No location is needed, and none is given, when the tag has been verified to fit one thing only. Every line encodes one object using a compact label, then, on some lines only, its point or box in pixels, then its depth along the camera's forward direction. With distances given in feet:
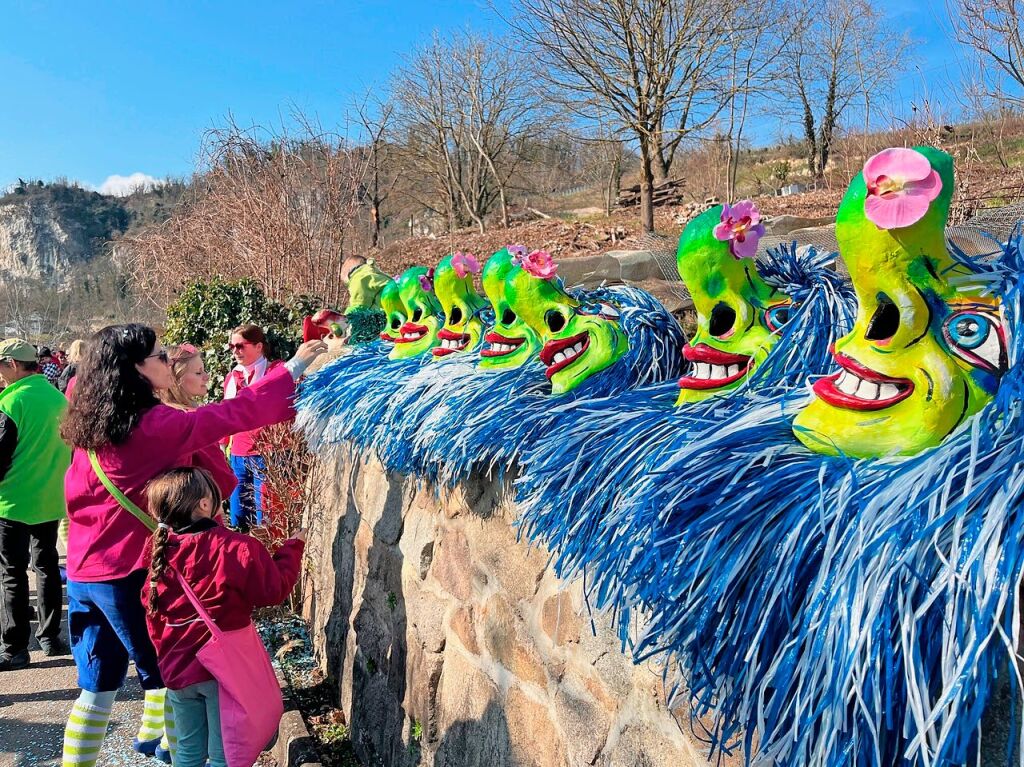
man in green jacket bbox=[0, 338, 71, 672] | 12.37
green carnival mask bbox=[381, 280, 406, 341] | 11.98
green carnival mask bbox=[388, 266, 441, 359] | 10.80
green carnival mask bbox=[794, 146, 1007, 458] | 3.84
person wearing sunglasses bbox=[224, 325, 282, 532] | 13.29
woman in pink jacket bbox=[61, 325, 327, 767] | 7.77
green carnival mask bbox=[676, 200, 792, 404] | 5.82
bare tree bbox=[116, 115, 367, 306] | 26.66
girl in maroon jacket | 7.24
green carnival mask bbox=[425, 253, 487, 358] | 9.66
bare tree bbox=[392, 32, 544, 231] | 71.72
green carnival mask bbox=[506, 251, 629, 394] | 7.11
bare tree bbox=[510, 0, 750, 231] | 39.40
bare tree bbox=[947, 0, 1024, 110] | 21.74
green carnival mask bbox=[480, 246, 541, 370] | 7.73
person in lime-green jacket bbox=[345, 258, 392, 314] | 15.17
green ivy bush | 22.06
